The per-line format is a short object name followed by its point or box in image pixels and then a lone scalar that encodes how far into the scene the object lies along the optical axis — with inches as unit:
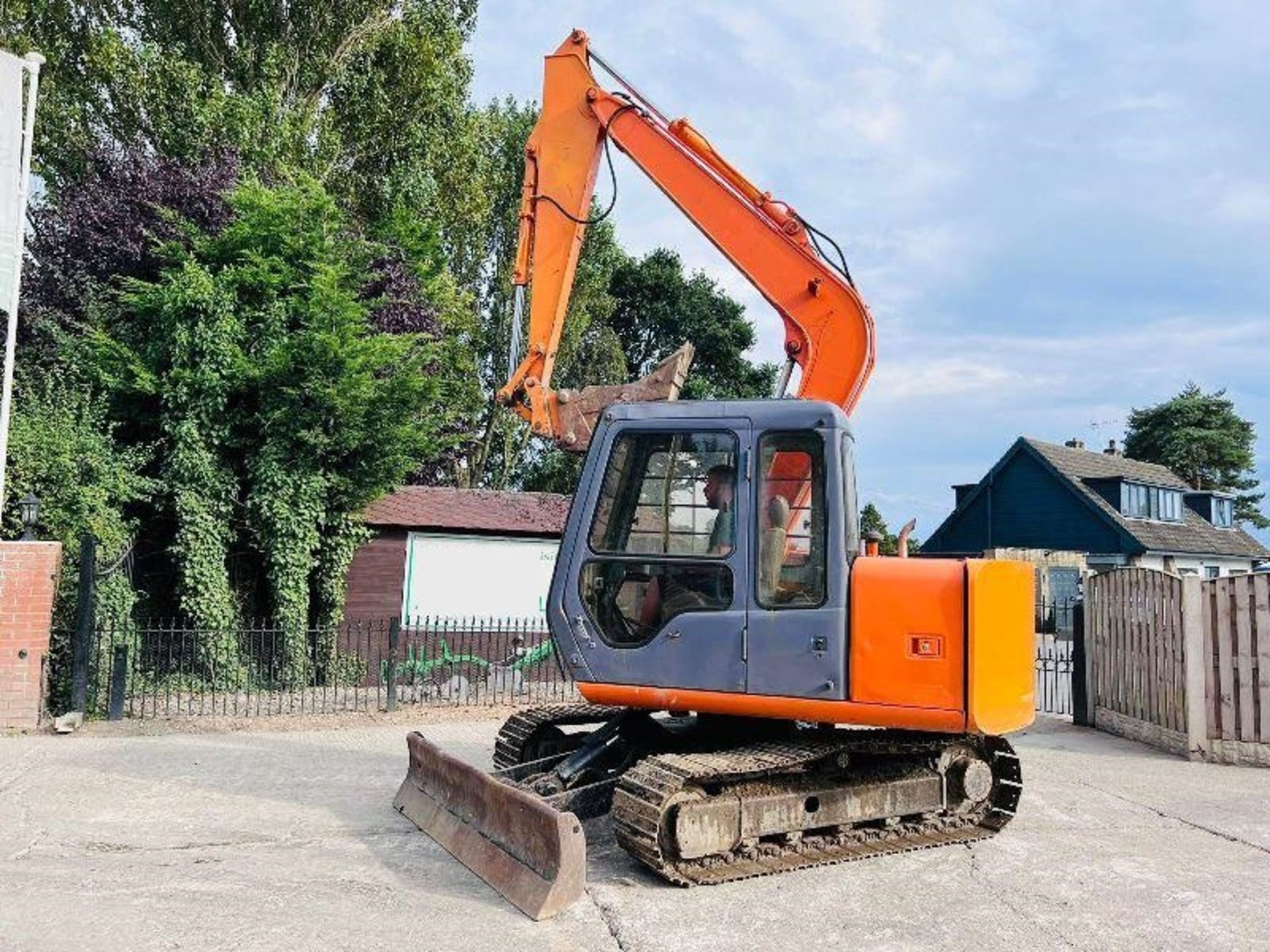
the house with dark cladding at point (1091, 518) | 1299.2
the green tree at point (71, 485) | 435.2
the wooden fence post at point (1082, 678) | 458.9
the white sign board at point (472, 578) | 601.9
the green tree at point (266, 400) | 527.8
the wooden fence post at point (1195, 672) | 375.6
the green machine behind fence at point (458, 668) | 557.0
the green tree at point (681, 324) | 1291.8
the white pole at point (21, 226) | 405.1
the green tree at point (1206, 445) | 2111.2
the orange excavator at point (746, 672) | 217.5
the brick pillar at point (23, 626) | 390.9
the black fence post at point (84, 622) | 410.3
